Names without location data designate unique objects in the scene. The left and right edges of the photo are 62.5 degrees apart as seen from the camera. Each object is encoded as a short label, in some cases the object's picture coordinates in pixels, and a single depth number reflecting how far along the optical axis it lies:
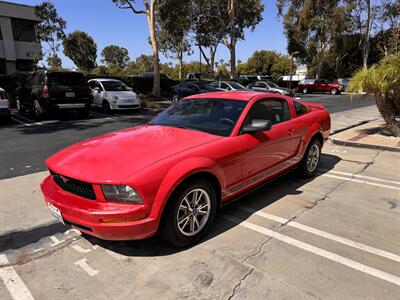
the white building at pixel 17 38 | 28.55
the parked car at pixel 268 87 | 23.58
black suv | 11.52
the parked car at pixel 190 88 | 19.70
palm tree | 7.85
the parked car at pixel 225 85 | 20.45
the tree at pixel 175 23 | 22.30
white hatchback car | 14.21
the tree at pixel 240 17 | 27.16
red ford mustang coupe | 2.89
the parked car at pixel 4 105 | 10.23
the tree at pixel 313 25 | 35.12
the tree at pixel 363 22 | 37.47
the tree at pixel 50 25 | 23.73
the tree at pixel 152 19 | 19.28
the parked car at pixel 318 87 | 33.49
